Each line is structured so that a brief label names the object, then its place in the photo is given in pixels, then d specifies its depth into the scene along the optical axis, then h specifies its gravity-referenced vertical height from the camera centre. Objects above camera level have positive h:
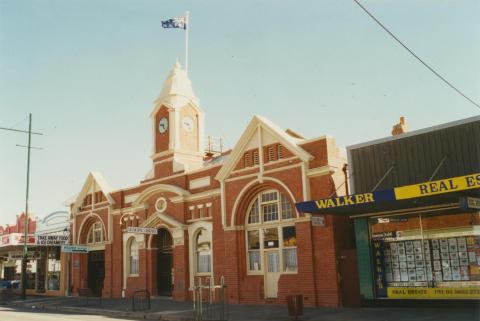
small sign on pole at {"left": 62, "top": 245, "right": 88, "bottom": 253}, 28.41 +1.19
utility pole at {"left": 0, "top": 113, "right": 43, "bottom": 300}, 30.89 +1.21
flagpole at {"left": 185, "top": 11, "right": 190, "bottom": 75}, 30.87 +13.57
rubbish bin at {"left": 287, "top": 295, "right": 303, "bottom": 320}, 16.59 -1.33
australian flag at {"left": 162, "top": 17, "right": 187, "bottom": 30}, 29.86 +13.81
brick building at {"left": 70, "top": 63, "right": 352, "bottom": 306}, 20.72 +2.34
